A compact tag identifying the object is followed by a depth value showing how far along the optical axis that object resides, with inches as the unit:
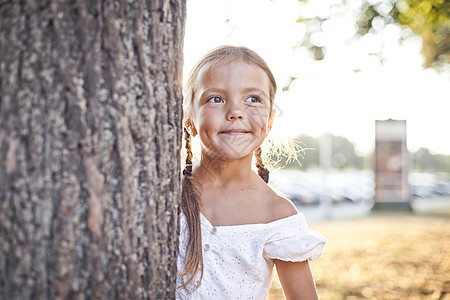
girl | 36.5
